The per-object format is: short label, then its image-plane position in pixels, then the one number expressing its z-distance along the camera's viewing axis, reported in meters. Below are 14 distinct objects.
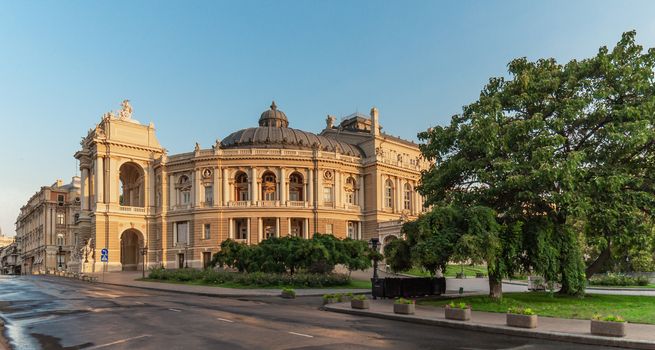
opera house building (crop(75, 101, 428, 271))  70.69
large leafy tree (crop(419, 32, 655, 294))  23.92
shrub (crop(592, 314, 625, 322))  15.36
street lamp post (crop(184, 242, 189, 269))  69.94
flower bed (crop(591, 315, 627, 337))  15.12
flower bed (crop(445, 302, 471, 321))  19.19
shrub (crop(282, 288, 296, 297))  32.97
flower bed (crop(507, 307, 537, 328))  17.06
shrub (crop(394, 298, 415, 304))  21.70
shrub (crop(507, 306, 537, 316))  17.23
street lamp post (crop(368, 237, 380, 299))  29.36
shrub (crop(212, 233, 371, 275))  42.75
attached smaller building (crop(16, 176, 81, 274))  115.44
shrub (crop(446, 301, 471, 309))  19.42
